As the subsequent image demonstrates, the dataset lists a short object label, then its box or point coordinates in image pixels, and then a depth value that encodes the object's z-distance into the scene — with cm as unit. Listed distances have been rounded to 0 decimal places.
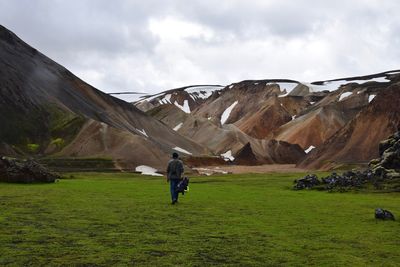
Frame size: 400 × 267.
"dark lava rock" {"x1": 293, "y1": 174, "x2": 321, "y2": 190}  3181
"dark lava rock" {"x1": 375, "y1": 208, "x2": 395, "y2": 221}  1627
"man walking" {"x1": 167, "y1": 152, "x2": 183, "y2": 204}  2078
